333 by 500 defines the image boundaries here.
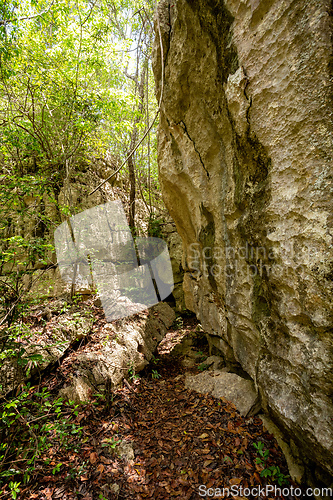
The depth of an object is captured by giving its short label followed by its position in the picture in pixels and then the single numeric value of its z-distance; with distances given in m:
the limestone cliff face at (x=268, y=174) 1.68
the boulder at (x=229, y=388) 3.03
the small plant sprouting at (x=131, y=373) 3.90
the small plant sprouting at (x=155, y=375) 4.29
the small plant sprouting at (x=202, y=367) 4.45
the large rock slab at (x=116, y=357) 3.17
